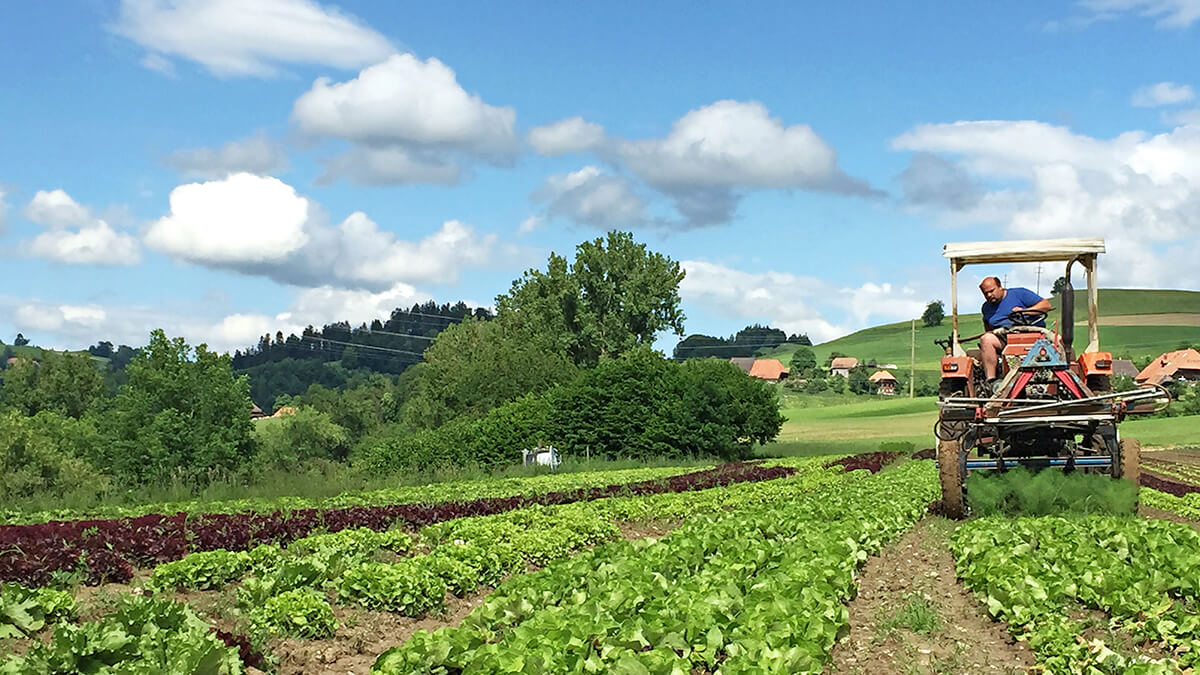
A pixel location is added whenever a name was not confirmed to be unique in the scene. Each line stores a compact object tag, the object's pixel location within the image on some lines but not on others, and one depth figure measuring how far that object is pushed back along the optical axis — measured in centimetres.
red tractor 1344
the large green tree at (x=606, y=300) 7738
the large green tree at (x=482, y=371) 7581
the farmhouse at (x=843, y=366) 13588
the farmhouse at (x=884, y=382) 12370
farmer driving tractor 1419
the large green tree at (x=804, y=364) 13395
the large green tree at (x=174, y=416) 4975
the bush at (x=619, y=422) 5703
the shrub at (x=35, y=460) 5791
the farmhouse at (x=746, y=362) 15175
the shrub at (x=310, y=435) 9556
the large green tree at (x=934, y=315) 14231
